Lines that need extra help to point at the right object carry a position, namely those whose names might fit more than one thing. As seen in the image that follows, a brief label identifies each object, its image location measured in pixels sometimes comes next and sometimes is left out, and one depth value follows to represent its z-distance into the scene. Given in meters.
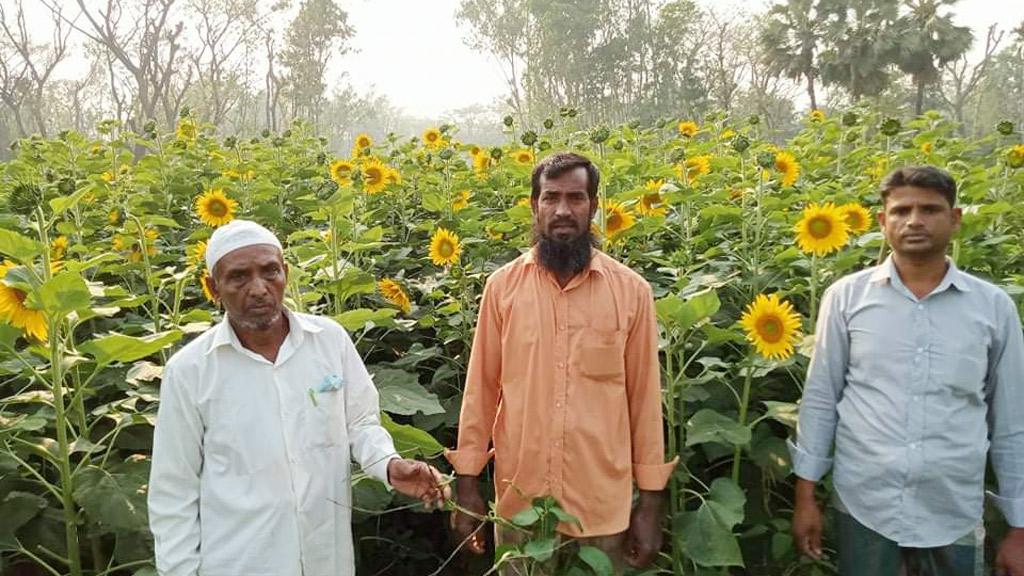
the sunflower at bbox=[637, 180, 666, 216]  3.56
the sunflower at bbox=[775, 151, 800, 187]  3.93
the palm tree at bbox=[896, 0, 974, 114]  27.23
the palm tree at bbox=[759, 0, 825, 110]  29.55
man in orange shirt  2.19
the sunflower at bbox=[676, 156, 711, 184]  4.13
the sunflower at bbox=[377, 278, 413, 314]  3.20
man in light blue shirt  2.15
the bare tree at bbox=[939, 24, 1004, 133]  28.30
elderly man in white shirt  1.88
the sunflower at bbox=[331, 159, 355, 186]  4.41
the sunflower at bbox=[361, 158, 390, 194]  4.51
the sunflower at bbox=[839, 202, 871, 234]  3.13
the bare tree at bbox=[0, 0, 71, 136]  25.39
